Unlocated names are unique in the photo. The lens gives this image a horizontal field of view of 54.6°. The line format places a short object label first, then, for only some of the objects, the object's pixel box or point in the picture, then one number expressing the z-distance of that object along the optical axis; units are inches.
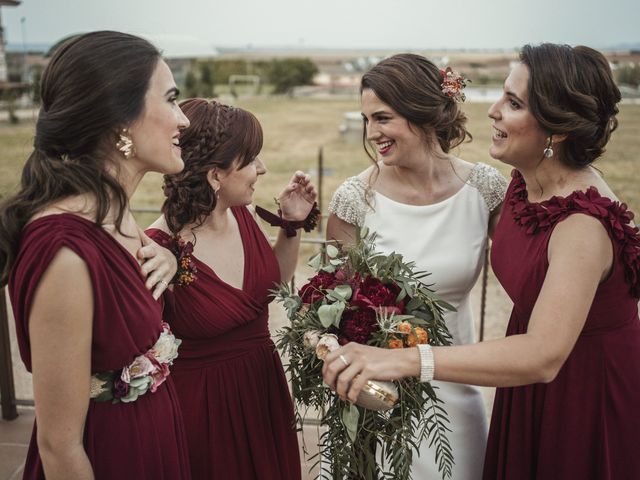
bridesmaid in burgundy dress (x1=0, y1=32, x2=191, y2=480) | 66.8
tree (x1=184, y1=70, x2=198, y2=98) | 1867.5
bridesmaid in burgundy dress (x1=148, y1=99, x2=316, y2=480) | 101.6
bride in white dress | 116.6
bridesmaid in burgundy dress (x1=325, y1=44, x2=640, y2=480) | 79.0
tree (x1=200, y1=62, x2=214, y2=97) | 2048.5
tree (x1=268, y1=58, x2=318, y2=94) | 2400.3
